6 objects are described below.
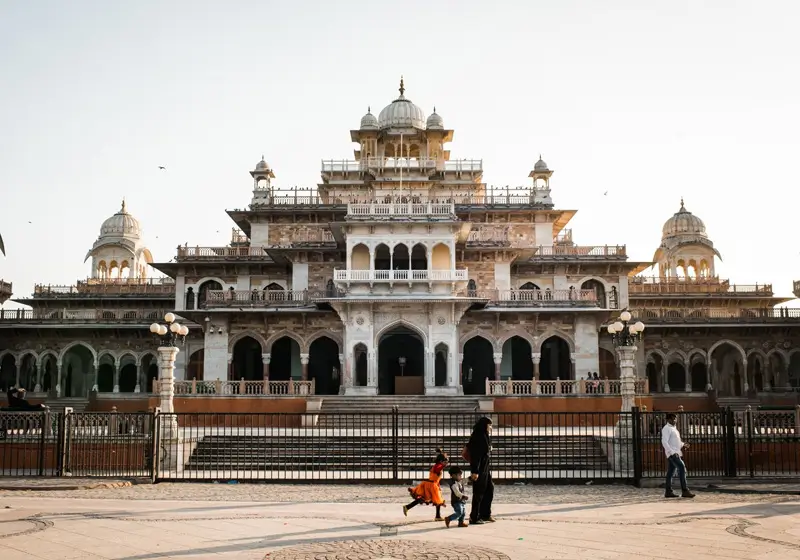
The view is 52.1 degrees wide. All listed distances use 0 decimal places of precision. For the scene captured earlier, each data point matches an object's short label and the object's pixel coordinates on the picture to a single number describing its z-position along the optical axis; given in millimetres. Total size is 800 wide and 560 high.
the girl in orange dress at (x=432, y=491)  12539
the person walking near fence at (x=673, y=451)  15430
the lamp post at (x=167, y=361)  22922
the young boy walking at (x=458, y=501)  11750
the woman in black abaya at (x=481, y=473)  12172
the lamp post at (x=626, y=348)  23234
